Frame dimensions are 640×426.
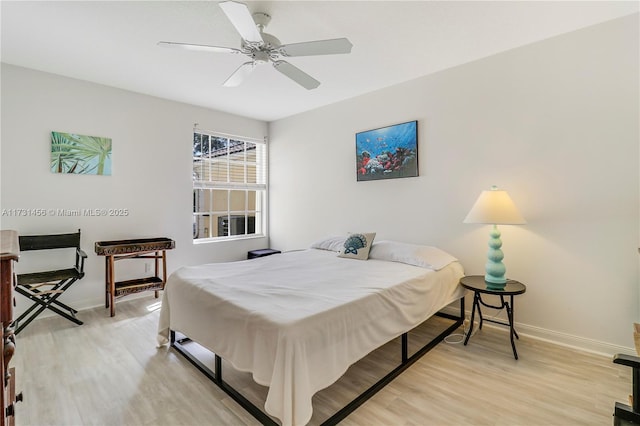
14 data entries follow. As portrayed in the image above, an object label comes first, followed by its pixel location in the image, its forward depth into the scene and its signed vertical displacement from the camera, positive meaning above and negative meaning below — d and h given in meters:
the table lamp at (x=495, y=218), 2.54 -0.06
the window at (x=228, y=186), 4.62 +0.41
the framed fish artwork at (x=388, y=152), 3.52 +0.72
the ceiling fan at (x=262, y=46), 1.79 +1.12
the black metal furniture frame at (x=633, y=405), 1.03 -0.65
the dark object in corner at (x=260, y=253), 4.84 -0.64
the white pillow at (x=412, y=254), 2.87 -0.42
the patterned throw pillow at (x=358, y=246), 3.27 -0.37
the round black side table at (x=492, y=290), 2.45 -0.64
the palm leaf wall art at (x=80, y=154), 3.36 +0.67
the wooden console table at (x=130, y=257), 3.36 -0.54
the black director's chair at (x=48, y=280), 2.88 -0.64
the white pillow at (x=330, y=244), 3.69 -0.39
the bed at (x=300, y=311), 1.54 -0.62
